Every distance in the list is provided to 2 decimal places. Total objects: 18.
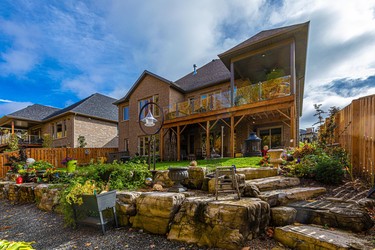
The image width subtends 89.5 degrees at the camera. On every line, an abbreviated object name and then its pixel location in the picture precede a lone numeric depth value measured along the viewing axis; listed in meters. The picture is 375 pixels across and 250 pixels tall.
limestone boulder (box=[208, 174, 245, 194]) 4.32
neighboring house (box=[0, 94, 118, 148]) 19.77
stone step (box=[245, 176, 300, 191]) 4.30
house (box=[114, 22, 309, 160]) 9.25
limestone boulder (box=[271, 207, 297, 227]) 3.10
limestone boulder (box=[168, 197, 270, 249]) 2.77
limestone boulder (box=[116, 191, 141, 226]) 3.92
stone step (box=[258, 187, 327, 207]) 3.46
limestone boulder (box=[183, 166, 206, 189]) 5.11
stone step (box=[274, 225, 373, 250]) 2.27
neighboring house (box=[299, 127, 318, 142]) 11.84
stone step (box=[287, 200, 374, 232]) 2.75
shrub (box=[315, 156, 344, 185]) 4.75
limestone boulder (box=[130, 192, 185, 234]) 3.45
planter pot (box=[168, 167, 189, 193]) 4.71
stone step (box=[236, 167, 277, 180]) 5.10
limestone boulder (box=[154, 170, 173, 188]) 5.48
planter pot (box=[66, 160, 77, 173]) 9.04
